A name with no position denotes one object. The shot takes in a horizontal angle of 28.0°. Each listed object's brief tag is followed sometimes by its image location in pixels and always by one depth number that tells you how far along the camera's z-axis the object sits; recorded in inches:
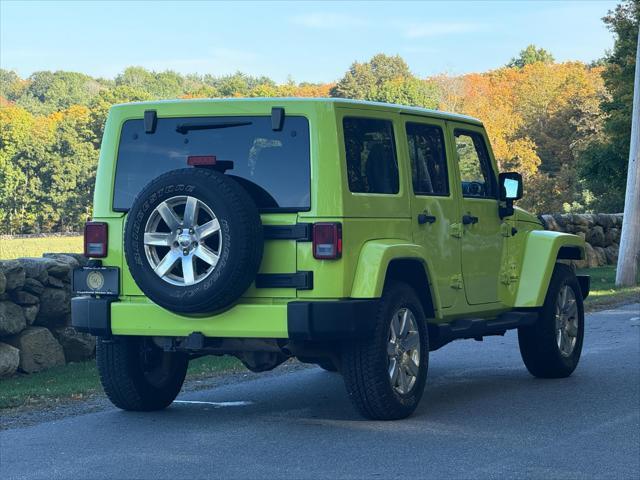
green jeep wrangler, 327.0
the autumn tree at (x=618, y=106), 1312.6
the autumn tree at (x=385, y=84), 4498.0
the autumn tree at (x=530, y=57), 6845.5
